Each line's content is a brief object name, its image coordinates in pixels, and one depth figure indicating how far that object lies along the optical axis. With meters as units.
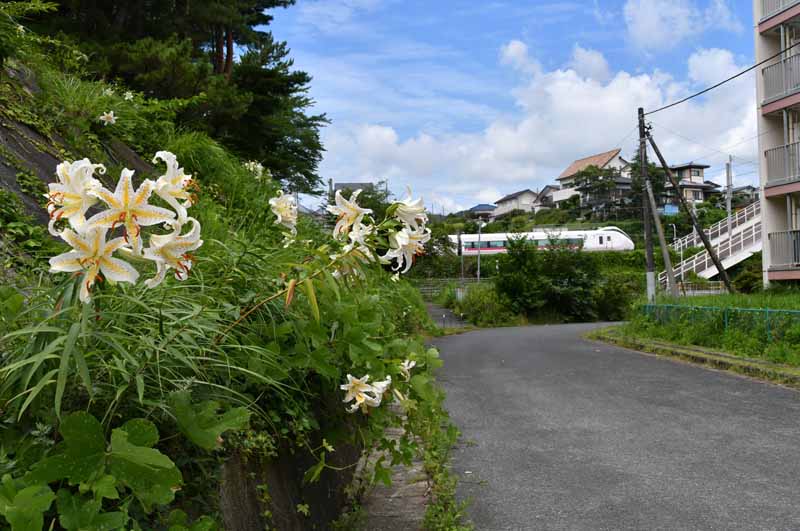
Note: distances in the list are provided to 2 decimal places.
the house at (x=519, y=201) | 107.12
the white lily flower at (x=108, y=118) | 5.96
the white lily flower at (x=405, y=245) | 2.41
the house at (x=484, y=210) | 105.31
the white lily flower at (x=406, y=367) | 2.68
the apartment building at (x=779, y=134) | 17.89
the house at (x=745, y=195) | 71.12
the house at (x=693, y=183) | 80.75
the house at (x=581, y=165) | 87.44
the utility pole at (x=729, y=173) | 44.51
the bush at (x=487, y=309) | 28.72
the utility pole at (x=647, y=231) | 19.45
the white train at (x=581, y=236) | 47.72
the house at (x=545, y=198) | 95.53
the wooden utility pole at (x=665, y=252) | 20.34
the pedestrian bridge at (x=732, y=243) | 30.09
